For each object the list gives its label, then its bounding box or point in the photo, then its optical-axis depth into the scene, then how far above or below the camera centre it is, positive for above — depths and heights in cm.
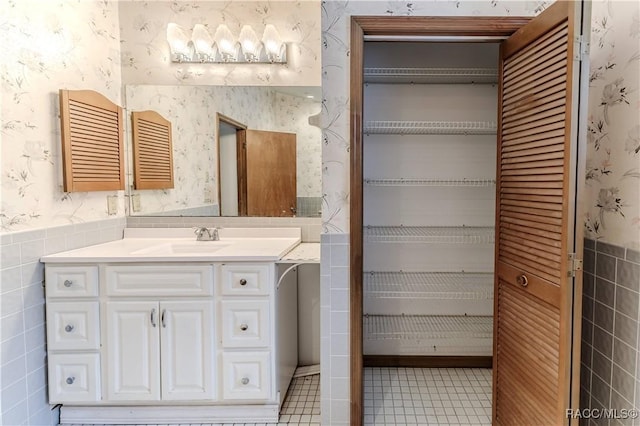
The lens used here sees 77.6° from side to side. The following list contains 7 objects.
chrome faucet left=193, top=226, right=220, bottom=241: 250 -27
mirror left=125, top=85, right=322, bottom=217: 254 +38
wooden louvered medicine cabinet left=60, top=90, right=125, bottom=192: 208 +28
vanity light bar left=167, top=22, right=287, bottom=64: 250 +91
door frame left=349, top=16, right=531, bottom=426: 179 +72
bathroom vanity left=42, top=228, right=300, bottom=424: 198 -69
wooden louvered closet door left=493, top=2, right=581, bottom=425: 135 -12
